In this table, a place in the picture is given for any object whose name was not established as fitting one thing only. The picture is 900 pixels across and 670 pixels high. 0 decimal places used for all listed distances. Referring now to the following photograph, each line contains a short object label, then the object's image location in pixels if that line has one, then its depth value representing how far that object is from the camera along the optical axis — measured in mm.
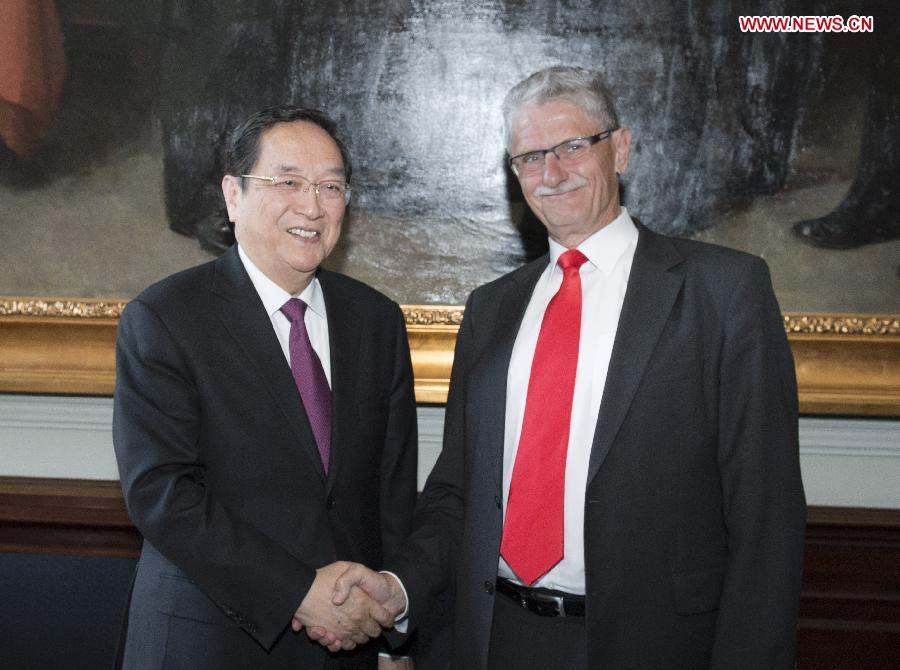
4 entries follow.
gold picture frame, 2641
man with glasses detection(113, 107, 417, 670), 1818
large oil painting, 2639
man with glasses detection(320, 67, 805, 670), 1732
